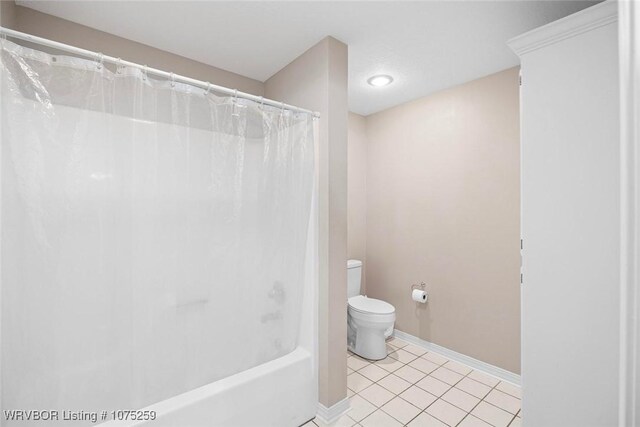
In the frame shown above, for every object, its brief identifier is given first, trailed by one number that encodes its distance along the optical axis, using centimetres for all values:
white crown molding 109
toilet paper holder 268
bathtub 133
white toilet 240
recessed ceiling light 232
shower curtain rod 108
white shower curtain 111
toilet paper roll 257
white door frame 58
